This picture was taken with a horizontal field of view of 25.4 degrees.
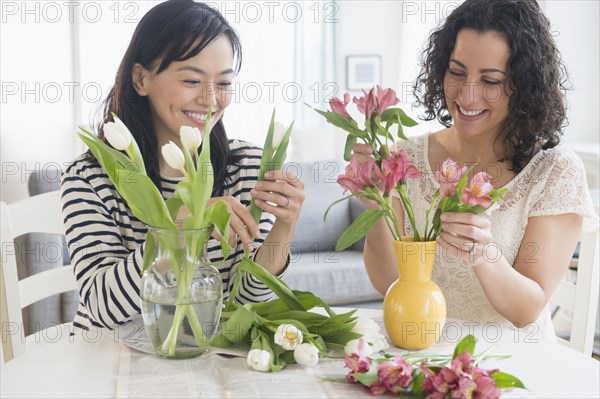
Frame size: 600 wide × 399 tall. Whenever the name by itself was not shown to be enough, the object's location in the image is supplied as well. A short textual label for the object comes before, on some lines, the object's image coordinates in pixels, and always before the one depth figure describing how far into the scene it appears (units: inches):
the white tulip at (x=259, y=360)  83.2
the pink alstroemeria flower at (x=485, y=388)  76.8
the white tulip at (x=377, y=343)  85.6
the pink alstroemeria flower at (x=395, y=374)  78.5
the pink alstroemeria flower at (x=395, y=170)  83.3
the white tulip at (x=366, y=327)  86.3
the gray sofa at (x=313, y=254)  173.2
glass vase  83.6
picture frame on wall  290.4
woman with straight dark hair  91.6
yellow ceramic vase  86.7
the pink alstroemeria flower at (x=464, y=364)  77.5
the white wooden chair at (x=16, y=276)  107.0
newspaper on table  80.6
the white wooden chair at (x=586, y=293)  106.0
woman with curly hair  102.1
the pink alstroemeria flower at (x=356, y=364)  80.3
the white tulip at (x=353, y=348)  83.6
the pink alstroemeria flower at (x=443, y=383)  77.1
